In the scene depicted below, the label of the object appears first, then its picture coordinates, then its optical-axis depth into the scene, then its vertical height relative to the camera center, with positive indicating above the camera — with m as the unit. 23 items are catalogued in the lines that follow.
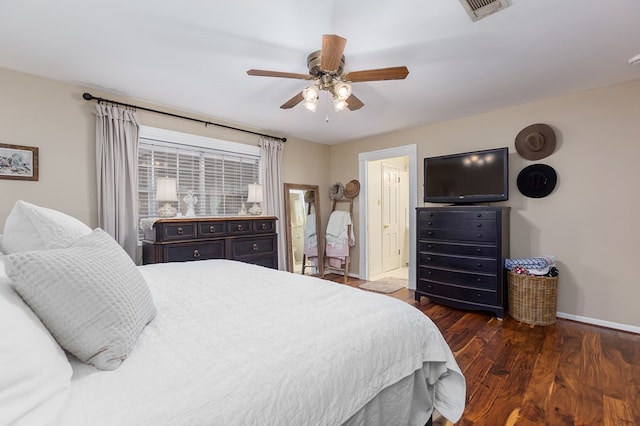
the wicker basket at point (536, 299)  2.86 -0.92
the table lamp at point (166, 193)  2.99 +0.21
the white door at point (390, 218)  5.30 -0.13
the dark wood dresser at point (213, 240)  2.78 -0.30
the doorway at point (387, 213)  4.29 -0.03
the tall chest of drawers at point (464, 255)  3.05 -0.52
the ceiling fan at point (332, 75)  1.86 +1.00
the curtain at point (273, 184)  4.11 +0.41
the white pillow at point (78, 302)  0.76 -0.25
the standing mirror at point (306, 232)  4.86 -0.36
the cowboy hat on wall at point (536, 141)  3.10 +0.76
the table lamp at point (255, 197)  3.80 +0.21
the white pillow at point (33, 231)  1.04 -0.07
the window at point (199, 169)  3.24 +0.57
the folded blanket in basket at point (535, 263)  2.91 -0.57
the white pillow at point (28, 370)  0.53 -0.33
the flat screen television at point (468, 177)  3.18 +0.41
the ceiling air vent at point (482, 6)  1.65 +1.22
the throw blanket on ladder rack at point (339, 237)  4.88 -0.45
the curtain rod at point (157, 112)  2.72 +1.15
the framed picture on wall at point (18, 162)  2.39 +0.45
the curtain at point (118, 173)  2.79 +0.42
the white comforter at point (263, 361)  0.64 -0.42
